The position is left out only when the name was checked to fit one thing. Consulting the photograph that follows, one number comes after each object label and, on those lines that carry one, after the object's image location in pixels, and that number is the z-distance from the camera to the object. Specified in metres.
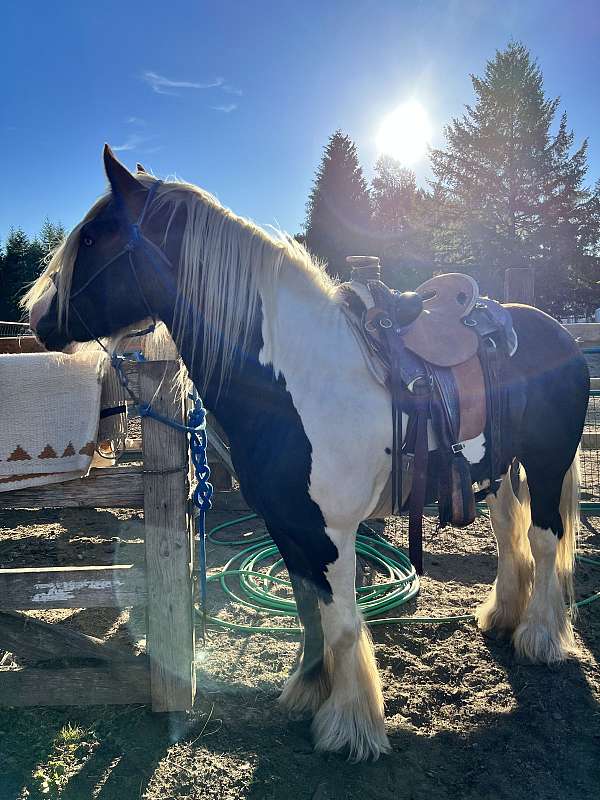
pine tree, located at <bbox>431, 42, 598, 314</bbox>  19.69
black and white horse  2.07
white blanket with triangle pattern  2.21
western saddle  2.23
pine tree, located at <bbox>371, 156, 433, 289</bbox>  21.88
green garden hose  3.31
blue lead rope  2.31
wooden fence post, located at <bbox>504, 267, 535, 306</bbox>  4.88
